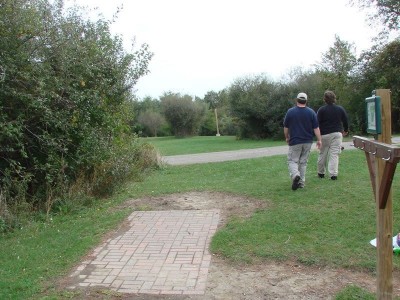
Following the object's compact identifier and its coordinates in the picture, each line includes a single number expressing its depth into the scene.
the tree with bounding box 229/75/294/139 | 31.70
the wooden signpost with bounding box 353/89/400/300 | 3.10
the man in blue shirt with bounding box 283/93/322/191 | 8.06
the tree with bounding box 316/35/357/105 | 28.20
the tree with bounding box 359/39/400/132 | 24.98
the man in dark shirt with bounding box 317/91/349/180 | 8.71
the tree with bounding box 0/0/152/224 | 6.86
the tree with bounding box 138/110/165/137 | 63.16
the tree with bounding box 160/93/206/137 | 52.16
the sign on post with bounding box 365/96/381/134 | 3.09
